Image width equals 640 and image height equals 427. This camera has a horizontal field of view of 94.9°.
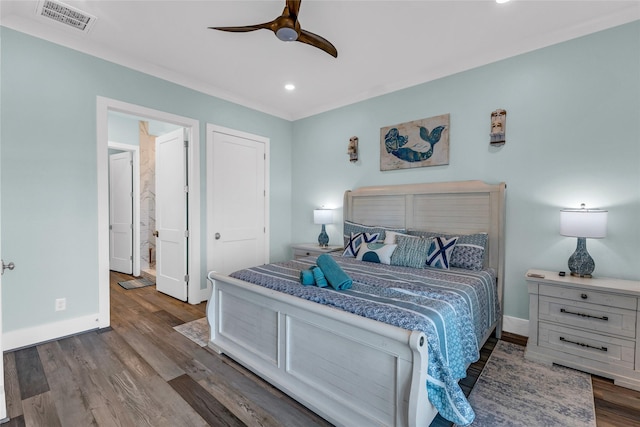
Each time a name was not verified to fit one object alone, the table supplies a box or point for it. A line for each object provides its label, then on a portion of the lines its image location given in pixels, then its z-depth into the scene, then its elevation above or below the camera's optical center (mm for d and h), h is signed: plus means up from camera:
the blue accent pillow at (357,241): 3318 -375
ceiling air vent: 2279 +1561
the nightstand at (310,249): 3881 -553
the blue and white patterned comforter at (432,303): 1421 -563
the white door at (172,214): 3703 -92
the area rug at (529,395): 1695 -1212
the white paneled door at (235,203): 3855 +73
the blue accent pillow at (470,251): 2713 -400
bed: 1413 -790
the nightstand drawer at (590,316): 2027 -781
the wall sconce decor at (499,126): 2883 +816
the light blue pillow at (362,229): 3382 -252
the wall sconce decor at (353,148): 4027 +827
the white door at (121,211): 5062 -78
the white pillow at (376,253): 2904 -449
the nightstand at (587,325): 2016 -851
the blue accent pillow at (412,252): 2736 -417
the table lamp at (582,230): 2188 -154
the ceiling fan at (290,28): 1901 +1248
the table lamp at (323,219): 4109 -151
